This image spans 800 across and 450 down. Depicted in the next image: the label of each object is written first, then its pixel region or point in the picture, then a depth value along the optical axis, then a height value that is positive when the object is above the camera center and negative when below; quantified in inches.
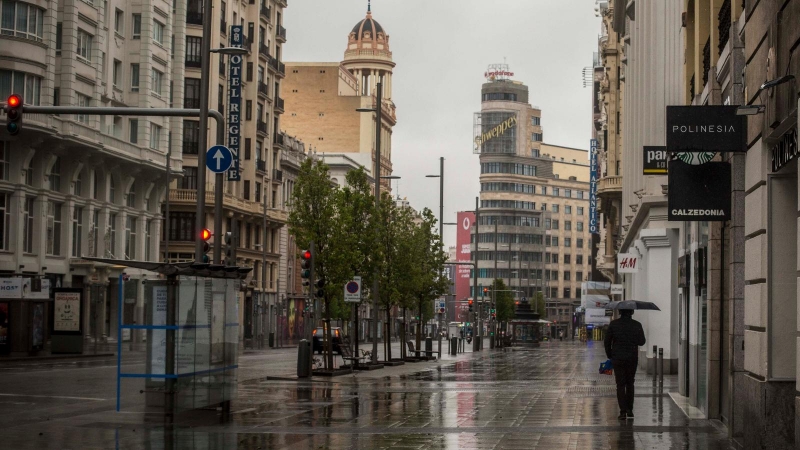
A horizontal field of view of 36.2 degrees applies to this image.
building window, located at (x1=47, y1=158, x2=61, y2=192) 2300.7 +212.8
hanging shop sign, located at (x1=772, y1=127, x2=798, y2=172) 459.5 +59.0
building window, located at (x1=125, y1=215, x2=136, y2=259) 2674.7 +119.4
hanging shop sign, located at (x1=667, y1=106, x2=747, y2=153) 584.7 +81.7
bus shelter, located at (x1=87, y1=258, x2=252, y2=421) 745.6 -35.5
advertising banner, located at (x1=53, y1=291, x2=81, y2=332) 1884.8 -32.8
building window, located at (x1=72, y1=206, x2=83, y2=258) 2391.7 +117.8
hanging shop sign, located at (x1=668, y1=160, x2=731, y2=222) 650.2 +58.7
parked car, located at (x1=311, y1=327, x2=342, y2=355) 2159.2 -81.0
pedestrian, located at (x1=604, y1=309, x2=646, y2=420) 794.8 -35.2
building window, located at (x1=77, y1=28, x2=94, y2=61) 2377.0 +481.2
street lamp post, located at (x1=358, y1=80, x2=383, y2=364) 1642.5 +135.2
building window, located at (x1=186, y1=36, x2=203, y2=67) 3107.8 +615.1
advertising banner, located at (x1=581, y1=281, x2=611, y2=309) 3459.6 +18.5
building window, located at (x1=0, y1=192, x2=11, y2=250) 2098.9 +121.8
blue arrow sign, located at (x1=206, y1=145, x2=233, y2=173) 1023.0 +111.2
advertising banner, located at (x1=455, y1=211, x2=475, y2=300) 7347.4 +359.0
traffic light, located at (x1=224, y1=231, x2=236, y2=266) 1325.0 +49.6
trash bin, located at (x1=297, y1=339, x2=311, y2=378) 1317.7 -71.1
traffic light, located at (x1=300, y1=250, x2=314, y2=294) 1317.7 +34.7
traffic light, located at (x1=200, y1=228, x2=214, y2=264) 1006.9 +45.4
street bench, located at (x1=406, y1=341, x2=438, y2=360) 2108.3 -98.1
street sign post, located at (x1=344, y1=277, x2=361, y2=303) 1421.0 +4.2
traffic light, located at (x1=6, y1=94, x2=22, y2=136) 945.5 +136.0
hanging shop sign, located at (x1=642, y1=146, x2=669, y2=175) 1141.7 +129.5
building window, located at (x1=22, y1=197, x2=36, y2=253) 2180.0 +113.8
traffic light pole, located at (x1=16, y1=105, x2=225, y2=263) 955.3 +140.8
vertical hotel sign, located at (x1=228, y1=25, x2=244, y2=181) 2888.8 +458.8
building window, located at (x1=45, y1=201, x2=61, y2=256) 2276.1 +114.7
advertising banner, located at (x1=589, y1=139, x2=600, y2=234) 3843.5 +347.1
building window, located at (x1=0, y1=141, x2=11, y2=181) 2101.4 +221.2
